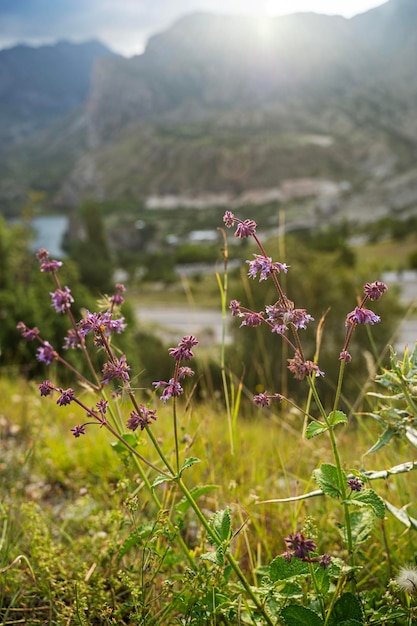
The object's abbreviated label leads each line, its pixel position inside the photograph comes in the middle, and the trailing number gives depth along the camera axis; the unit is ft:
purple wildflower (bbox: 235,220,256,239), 4.19
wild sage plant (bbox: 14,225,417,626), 4.05
